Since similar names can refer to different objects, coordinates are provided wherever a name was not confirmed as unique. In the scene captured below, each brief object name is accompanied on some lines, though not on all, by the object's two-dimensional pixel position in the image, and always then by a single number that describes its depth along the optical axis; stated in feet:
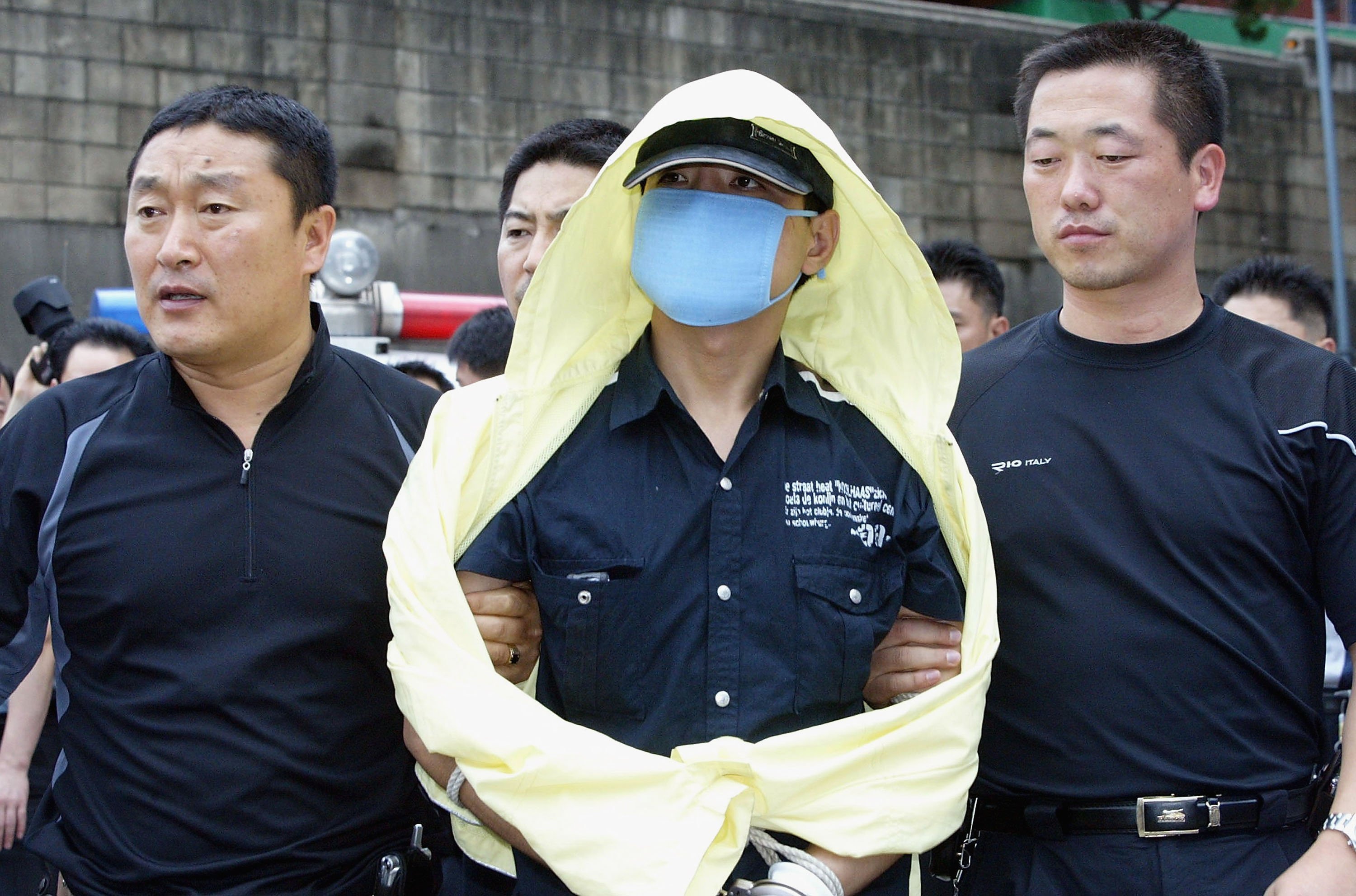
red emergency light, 21.13
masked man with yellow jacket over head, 6.58
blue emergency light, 19.42
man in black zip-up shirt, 7.68
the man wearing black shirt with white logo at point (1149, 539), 8.18
